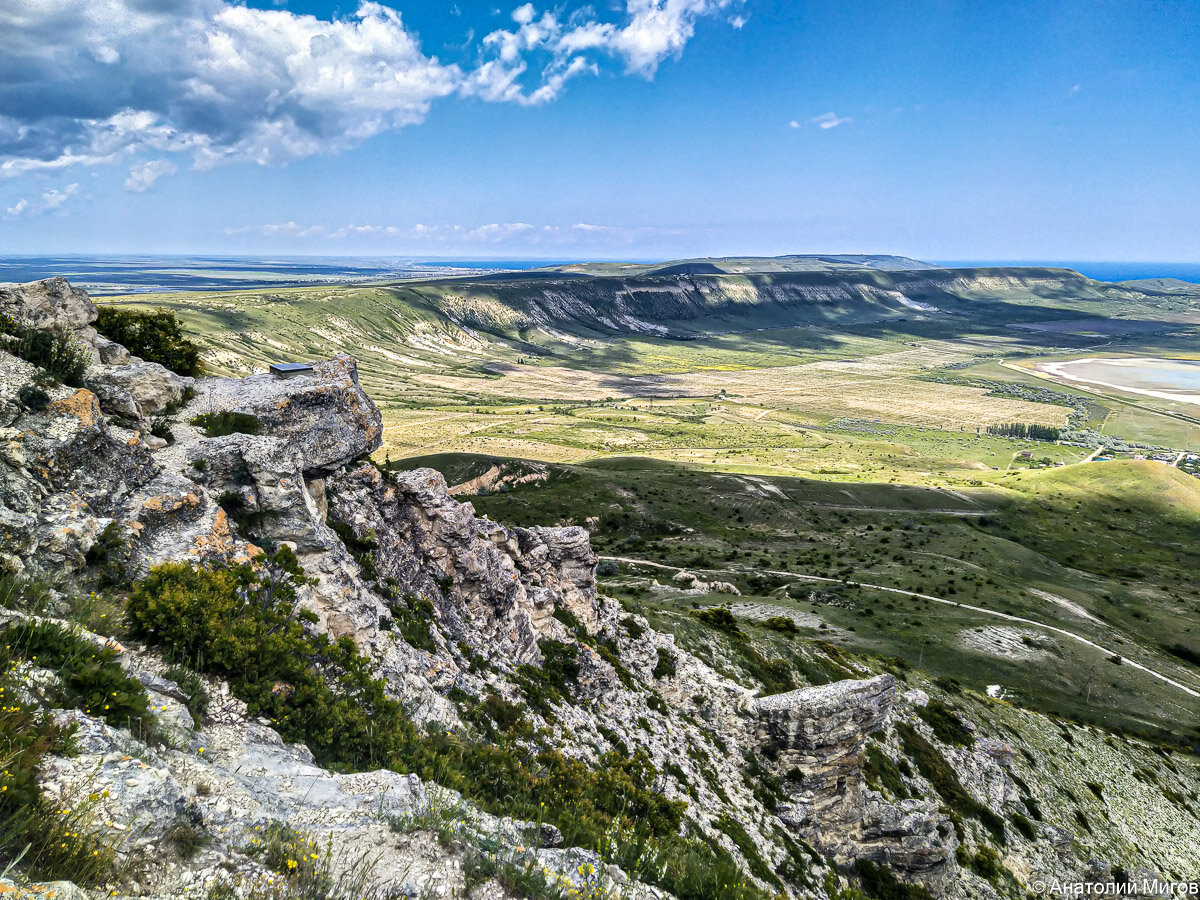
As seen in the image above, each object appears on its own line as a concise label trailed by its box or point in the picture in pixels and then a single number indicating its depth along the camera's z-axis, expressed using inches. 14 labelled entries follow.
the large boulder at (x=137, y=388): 753.6
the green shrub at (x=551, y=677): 1036.5
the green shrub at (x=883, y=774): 1557.6
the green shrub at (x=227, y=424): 855.7
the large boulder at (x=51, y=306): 781.3
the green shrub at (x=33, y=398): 593.1
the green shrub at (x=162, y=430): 795.4
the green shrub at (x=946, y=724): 1854.1
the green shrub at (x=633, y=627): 1608.0
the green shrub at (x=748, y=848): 1028.5
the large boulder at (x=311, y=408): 931.3
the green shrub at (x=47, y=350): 672.4
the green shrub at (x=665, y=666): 1510.8
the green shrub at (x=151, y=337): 1033.5
